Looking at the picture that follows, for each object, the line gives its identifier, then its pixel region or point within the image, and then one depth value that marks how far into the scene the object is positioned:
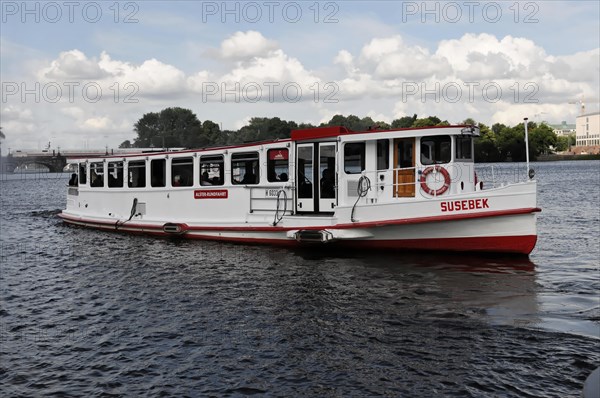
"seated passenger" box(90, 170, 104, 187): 28.01
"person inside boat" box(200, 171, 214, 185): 23.08
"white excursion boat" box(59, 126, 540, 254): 17.73
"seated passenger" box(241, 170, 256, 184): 21.72
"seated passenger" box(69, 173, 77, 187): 30.25
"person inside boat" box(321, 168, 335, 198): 19.94
